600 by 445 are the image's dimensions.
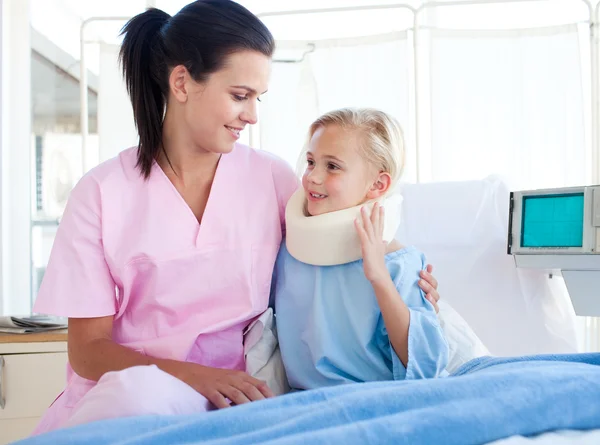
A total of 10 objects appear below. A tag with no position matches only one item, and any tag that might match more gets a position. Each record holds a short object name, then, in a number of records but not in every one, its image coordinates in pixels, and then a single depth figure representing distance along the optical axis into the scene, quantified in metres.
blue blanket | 0.90
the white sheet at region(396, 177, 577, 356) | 2.18
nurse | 1.58
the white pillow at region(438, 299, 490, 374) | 1.71
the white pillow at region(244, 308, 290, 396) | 1.60
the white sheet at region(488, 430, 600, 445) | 0.91
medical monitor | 2.00
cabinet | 2.37
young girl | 1.51
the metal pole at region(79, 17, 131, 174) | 2.85
